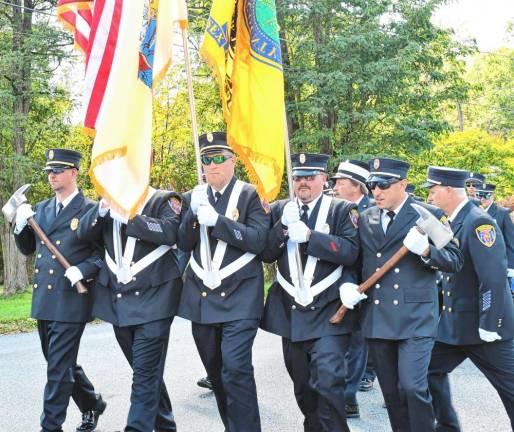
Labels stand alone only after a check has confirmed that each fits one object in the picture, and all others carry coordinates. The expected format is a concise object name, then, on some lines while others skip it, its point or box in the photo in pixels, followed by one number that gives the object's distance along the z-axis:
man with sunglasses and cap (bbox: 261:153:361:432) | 5.21
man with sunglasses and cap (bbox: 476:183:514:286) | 8.66
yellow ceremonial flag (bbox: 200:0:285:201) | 5.56
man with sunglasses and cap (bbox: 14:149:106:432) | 5.78
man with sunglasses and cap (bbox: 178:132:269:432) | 5.29
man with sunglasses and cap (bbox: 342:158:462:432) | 4.92
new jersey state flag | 5.30
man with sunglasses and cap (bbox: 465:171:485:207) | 9.62
